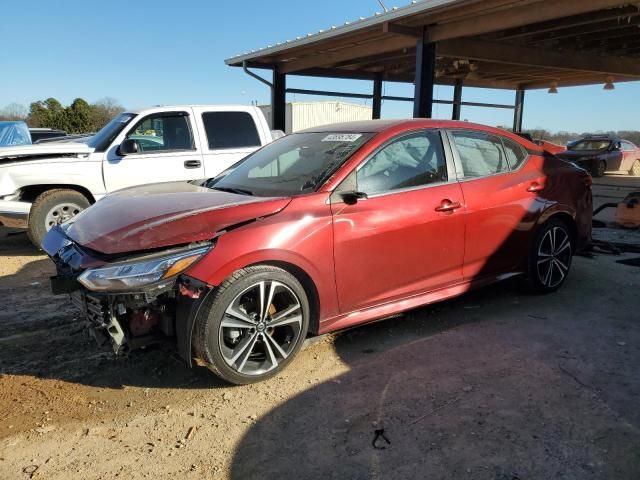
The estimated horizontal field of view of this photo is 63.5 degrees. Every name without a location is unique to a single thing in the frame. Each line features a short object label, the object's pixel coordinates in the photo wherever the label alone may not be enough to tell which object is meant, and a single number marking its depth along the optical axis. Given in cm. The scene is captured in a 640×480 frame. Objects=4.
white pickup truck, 652
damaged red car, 303
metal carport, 980
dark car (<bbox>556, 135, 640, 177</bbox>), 1917
